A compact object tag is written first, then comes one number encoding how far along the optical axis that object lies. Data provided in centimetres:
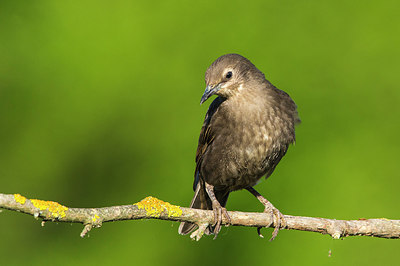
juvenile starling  970
